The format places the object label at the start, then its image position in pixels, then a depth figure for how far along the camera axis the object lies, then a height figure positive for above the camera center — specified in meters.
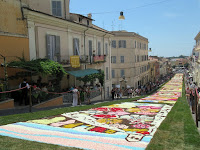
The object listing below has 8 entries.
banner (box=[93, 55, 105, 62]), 25.56 +0.89
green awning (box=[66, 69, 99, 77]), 19.47 -0.66
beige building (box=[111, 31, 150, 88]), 45.47 +1.75
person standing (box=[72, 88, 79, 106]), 15.70 -2.39
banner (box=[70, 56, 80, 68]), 20.24 +0.45
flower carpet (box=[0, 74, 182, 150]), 6.22 -2.29
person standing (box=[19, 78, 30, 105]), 13.20 -1.82
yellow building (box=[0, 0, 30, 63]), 13.83 +2.36
